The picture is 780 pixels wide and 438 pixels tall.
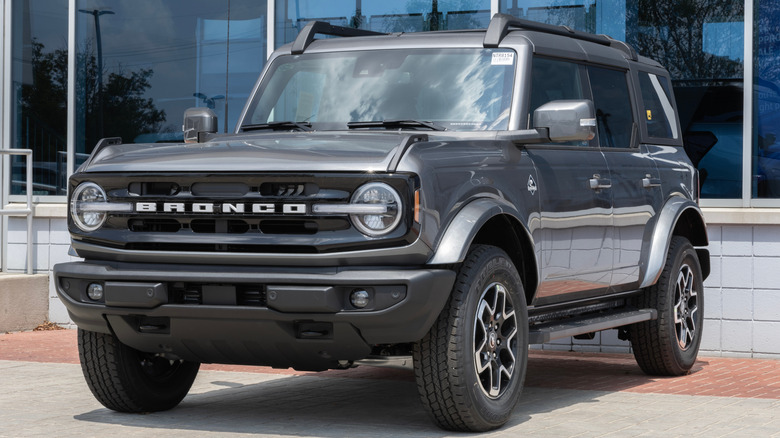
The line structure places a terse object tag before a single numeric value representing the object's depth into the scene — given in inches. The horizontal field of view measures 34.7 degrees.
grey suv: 215.2
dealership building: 385.1
